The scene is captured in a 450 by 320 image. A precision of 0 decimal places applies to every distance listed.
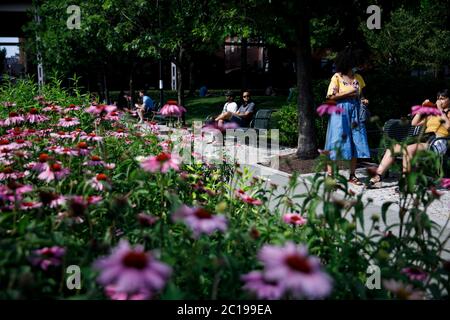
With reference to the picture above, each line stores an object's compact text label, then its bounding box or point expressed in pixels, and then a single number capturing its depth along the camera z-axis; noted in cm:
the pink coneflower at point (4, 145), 307
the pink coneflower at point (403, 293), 166
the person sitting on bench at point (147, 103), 1672
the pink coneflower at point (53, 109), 480
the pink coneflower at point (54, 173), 250
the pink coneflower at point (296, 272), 126
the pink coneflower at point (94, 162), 293
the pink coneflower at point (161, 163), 226
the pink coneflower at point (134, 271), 125
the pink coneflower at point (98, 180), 255
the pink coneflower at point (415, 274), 213
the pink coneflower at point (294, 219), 254
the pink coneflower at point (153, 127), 499
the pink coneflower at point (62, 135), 368
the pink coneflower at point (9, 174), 272
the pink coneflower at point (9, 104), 532
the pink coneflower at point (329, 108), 290
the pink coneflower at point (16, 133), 363
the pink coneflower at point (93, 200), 222
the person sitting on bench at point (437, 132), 621
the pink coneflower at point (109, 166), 295
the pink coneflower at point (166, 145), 375
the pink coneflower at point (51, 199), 213
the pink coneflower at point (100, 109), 329
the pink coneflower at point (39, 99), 567
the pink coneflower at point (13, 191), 218
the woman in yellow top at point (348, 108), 650
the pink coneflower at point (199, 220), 166
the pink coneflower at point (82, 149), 307
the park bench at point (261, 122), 1090
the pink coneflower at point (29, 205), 222
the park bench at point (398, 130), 764
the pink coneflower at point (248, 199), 269
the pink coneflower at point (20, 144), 316
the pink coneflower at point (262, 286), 140
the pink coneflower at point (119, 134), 435
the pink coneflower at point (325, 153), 285
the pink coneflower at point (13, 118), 404
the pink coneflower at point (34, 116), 412
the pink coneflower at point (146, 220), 206
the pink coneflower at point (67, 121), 394
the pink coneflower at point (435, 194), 245
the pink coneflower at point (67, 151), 300
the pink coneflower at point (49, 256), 185
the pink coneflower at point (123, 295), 173
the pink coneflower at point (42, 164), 271
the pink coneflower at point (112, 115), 425
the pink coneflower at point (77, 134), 375
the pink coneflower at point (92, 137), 346
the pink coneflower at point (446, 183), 304
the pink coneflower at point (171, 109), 314
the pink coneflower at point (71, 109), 478
